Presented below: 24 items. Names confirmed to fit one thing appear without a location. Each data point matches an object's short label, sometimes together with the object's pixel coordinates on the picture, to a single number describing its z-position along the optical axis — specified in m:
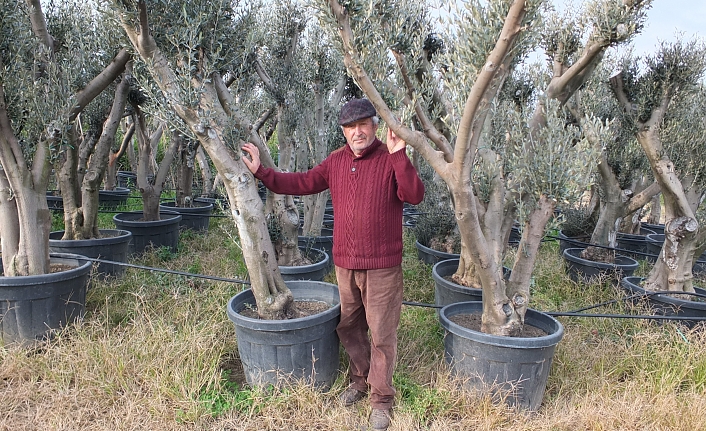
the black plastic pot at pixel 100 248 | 4.84
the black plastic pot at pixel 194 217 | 7.59
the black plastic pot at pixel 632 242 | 7.36
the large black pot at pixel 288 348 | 3.01
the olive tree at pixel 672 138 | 4.49
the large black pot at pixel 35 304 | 3.52
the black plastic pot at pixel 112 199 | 8.94
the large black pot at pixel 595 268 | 5.42
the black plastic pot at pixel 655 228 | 8.81
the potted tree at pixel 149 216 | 6.05
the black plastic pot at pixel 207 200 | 8.73
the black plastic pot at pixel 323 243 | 5.53
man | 2.86
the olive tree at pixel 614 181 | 5.88
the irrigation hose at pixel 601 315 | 3.67
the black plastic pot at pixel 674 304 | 4.08
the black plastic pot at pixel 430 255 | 5.45
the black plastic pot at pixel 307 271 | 4.42
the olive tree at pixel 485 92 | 2.57
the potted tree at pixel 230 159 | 3.00
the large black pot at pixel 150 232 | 6.00
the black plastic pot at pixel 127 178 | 12.69
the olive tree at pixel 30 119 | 3.70
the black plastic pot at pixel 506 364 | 2.94
